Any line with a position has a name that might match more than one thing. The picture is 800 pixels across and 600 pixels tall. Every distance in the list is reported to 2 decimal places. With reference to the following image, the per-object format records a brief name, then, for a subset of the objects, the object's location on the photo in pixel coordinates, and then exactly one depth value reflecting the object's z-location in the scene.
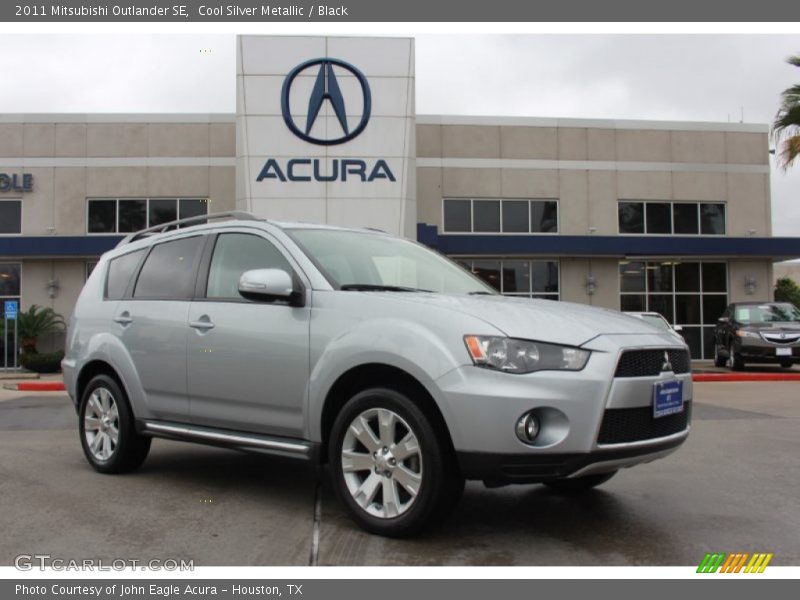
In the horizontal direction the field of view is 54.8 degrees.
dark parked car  18.16
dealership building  20.73
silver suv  3.85
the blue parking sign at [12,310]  20.28
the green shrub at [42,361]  20.84
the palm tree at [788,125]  19.20
